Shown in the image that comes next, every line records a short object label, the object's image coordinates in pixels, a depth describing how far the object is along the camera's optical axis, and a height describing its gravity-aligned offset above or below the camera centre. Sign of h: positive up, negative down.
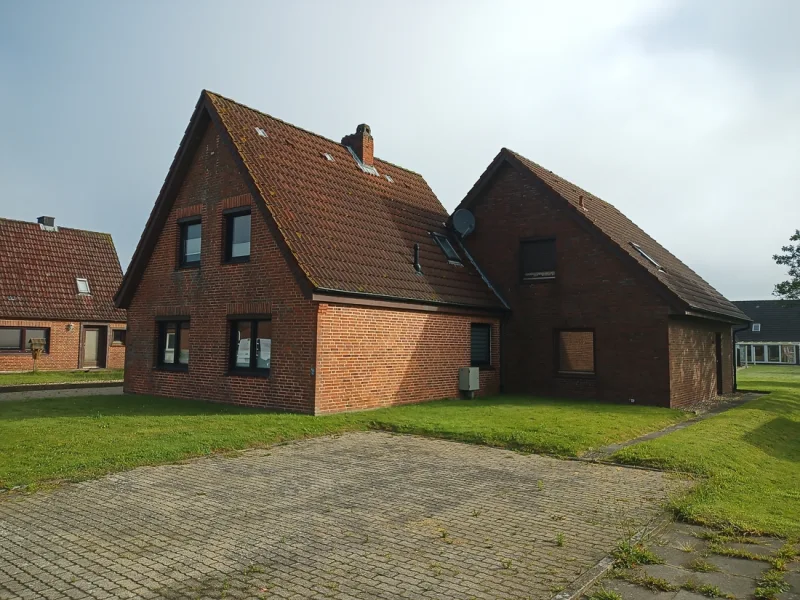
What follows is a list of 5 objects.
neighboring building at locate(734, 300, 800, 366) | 59.07 +0.70
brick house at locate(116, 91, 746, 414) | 13.53 +1.20
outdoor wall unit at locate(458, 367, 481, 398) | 16.47 -1.08
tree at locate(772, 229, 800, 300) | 32.09 +3.85
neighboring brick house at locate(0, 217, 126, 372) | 26.80 +1.50
